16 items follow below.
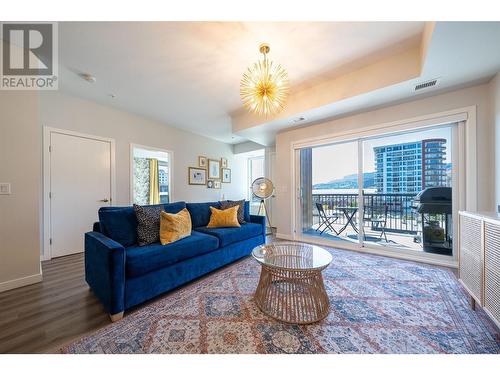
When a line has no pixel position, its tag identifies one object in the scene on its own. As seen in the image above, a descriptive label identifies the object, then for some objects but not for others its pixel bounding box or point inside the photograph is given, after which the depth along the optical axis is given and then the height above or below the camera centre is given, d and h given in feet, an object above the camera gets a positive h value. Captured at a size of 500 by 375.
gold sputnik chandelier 6.06 +3.50
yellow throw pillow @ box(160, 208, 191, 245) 6.70 -1.48
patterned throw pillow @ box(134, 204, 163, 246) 6.54 -1.34
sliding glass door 9.04 -0.16
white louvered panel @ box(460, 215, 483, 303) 4.84 -1.85
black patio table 12.25 -1.72
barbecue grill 8.80 -1.47
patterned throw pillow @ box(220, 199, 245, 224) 10.46 -1.02
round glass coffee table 4.85 -2.95
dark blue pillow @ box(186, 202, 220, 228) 9.36 -1.30
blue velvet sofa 4.86 -2.30
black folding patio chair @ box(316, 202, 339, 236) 13.64 -2.22
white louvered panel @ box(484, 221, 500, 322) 4.15 -1.87
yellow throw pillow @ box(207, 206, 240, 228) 9.50 -1.59
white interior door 9.48 +0.09
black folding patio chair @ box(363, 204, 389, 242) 11.48 -1.75
